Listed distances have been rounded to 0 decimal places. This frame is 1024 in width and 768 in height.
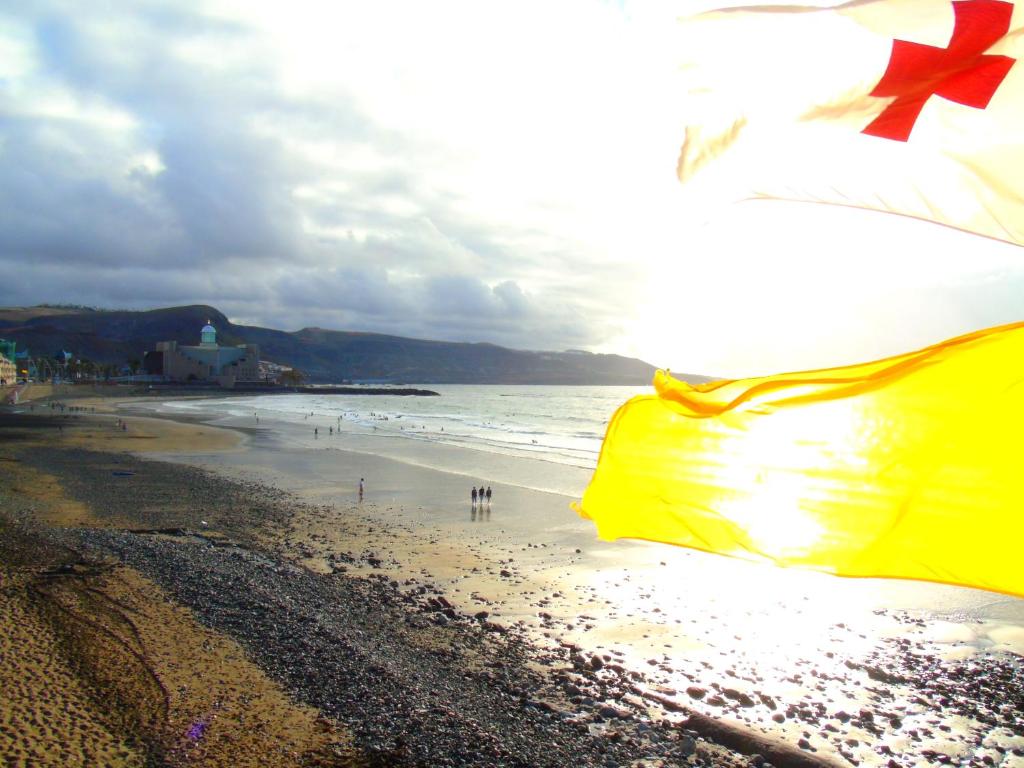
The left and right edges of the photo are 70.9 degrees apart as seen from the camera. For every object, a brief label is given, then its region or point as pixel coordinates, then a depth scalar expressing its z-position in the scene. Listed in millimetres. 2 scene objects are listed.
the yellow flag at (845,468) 3549
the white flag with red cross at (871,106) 3652
